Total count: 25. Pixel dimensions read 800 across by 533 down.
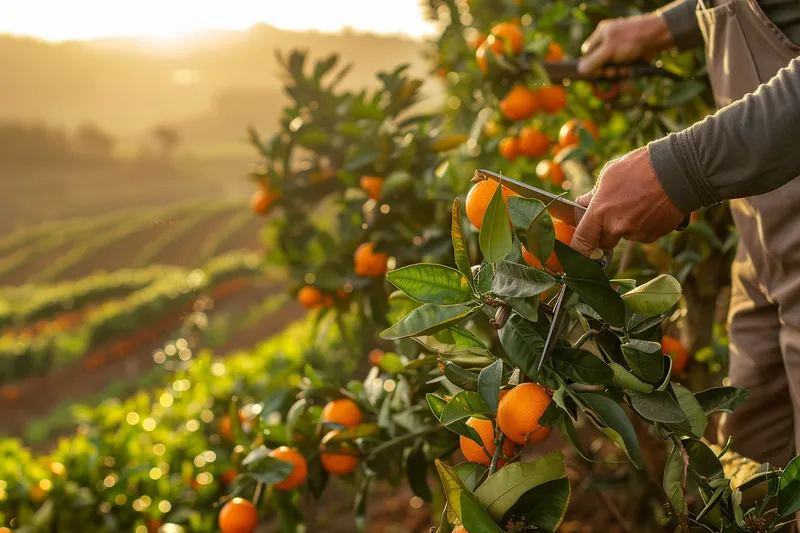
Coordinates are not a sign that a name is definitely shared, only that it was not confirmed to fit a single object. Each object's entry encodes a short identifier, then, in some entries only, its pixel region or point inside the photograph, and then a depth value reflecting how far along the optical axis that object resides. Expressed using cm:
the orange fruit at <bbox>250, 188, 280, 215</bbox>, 232
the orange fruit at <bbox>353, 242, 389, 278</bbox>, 197
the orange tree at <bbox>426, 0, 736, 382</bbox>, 172
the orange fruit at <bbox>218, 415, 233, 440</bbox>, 222
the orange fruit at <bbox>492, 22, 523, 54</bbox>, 187
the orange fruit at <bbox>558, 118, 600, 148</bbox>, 180
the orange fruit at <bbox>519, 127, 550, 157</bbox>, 204
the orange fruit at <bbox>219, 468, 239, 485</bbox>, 208
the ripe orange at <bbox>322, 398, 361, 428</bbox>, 149
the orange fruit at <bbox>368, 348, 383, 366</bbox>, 248
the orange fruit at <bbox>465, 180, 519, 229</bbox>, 98
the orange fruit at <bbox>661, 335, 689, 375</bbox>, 162
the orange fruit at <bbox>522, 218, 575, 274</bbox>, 94
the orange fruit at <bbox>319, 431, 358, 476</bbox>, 146
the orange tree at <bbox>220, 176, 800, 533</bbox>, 88
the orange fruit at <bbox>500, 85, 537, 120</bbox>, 188
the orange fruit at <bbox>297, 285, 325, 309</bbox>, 221
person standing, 96
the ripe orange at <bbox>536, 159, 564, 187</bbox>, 184
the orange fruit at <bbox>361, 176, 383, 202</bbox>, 198
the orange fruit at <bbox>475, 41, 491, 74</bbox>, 191
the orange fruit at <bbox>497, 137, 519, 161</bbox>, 211
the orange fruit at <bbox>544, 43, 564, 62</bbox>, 196
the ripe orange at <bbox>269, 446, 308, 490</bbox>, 144
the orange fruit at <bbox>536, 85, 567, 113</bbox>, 190
